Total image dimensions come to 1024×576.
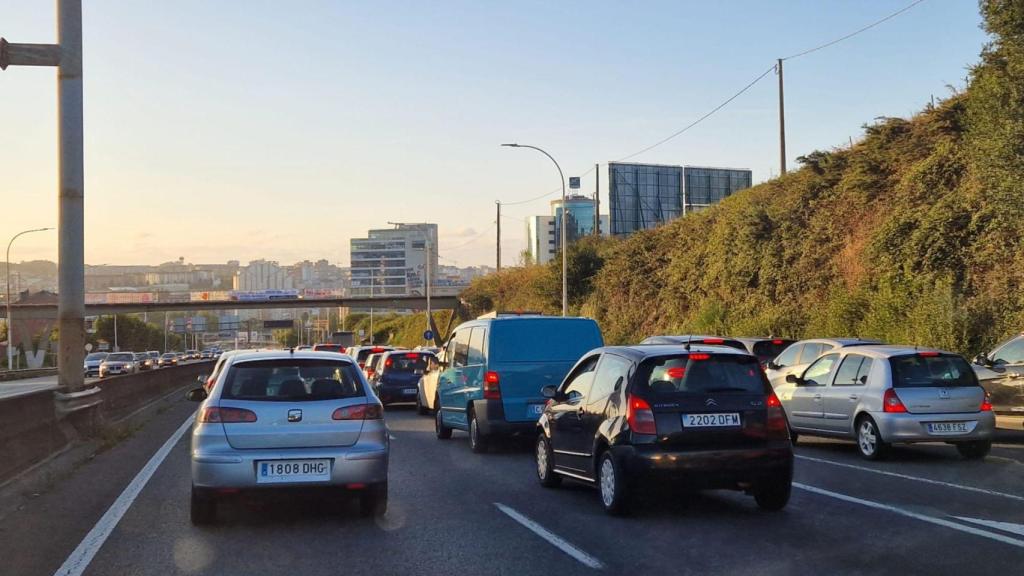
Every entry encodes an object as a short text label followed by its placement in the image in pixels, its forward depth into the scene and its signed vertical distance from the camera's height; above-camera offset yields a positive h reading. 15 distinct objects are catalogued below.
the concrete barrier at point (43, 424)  11.92 -1.88
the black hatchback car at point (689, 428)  8.73 -1.18
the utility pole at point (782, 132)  41.53 +7.09
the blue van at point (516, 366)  14.70 -1.02
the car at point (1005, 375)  15.24 -1.27
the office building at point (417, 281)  187.25 +3.75
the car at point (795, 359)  16.50 -1.14
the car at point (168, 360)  80.43 -5.05
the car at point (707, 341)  16.95 -0.81
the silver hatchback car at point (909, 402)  12.91 -1.43
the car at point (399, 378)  25.61 -2.06
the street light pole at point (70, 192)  16.47 +1.87
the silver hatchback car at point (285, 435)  8.77 -1.23
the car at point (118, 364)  59.72 -3.90
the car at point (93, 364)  63.03 -4.04
